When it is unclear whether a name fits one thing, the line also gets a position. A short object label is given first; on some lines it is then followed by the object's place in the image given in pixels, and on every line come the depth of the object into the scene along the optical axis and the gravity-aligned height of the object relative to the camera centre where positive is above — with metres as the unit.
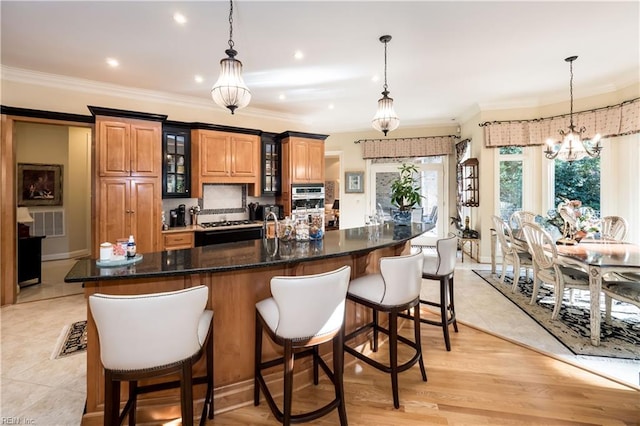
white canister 1.77 -0.23
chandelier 3.91 +0.82
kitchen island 1.68 -0.43
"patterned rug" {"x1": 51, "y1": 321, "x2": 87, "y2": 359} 2.75 -1.24
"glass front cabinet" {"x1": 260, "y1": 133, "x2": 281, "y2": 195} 5.51 +0.89
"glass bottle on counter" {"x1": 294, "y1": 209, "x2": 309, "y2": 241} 2.51 -0.14
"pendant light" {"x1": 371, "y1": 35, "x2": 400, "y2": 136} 3.39 +1.08
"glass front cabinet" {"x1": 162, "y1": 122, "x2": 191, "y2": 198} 4.57 +0.78
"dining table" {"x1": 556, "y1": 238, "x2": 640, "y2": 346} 2.69 -0.46
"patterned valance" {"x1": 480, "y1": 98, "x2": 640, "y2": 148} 4.22 +1.40
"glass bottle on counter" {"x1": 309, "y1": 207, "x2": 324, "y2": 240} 2.55 -0.11
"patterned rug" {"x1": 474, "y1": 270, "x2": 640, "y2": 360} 2.71 -1.18
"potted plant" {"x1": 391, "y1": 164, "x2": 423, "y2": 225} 3.29 +0.16
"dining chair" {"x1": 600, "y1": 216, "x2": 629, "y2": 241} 3.99 -0.21
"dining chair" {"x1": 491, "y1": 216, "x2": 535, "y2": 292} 4.21 -0.59
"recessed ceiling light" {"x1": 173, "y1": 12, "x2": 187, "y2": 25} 2.81 +1.84
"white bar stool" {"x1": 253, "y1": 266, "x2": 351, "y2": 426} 1.60 -0.60
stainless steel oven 5.54 +0.31
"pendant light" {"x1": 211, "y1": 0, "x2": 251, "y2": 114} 2.44 +1.03
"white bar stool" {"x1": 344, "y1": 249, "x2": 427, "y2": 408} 2.01 -0.57
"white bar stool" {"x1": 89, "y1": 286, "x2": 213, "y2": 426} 1.33 -0.57
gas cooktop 4.81 -0.17
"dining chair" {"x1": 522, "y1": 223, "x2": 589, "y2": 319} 3.18 -0.65
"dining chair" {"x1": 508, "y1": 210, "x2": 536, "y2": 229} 4.75 -0.07
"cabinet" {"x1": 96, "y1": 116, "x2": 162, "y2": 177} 3.94 +0.89
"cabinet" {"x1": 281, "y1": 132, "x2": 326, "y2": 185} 5.52 +1.02
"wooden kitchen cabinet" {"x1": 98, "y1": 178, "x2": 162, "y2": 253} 3.95 +0.04
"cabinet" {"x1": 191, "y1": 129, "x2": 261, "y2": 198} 4.77 +0.89
